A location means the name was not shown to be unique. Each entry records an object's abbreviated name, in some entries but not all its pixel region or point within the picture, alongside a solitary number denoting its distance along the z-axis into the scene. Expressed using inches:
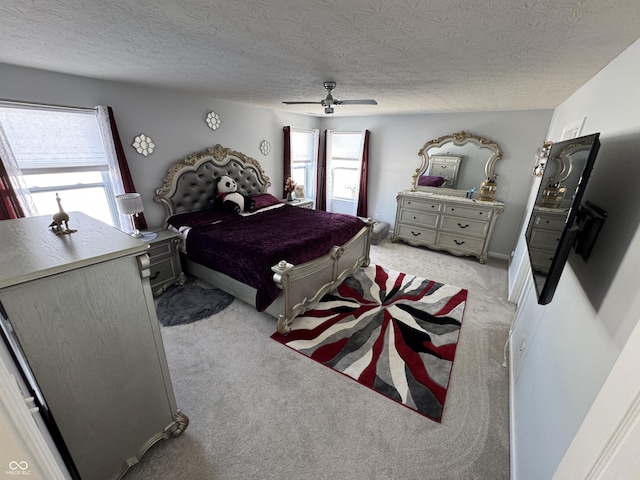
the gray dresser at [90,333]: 39.0
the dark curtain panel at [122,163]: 108.4
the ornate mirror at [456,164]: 161.8
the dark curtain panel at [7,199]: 84.5
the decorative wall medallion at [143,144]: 119.8
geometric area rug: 79.4
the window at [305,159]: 212.1
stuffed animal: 146.4
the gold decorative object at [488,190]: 160.4
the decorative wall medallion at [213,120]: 144.9
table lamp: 105.2
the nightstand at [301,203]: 187.8
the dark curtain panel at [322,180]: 226.0
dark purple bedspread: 96.7
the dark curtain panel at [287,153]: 191.6
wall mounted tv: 42.5
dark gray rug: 105.2
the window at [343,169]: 213.8
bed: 97.5
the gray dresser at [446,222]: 157.8
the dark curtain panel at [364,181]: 200.6
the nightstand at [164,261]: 116.6
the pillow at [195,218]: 128.6
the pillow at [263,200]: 159.6
